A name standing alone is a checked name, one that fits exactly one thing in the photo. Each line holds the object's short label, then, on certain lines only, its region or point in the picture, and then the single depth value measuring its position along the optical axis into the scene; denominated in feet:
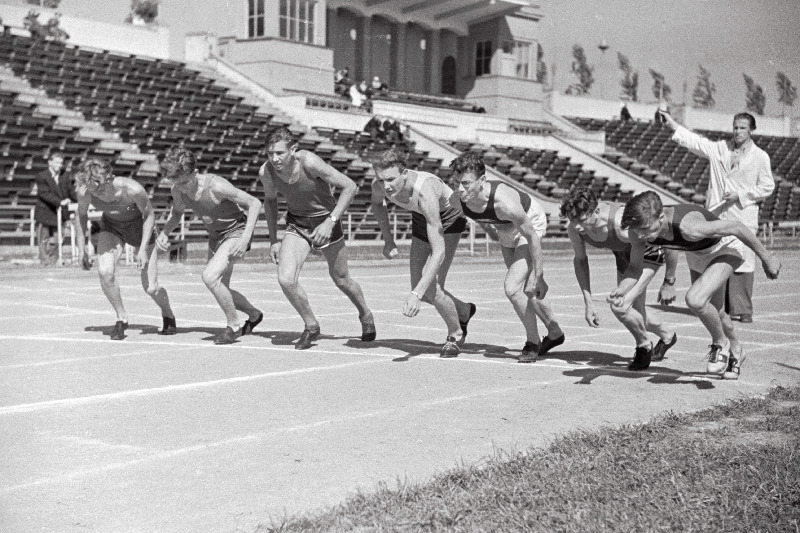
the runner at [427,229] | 30.45
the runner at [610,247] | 27.91
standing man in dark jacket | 67.51
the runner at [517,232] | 29.14
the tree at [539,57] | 195.10
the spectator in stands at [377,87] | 157.38
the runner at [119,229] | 35.91
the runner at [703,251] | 25.62
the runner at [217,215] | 34.40
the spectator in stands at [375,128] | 128.98
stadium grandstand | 97.09
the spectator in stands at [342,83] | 146.92
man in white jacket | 34.94
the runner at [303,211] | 33.37
